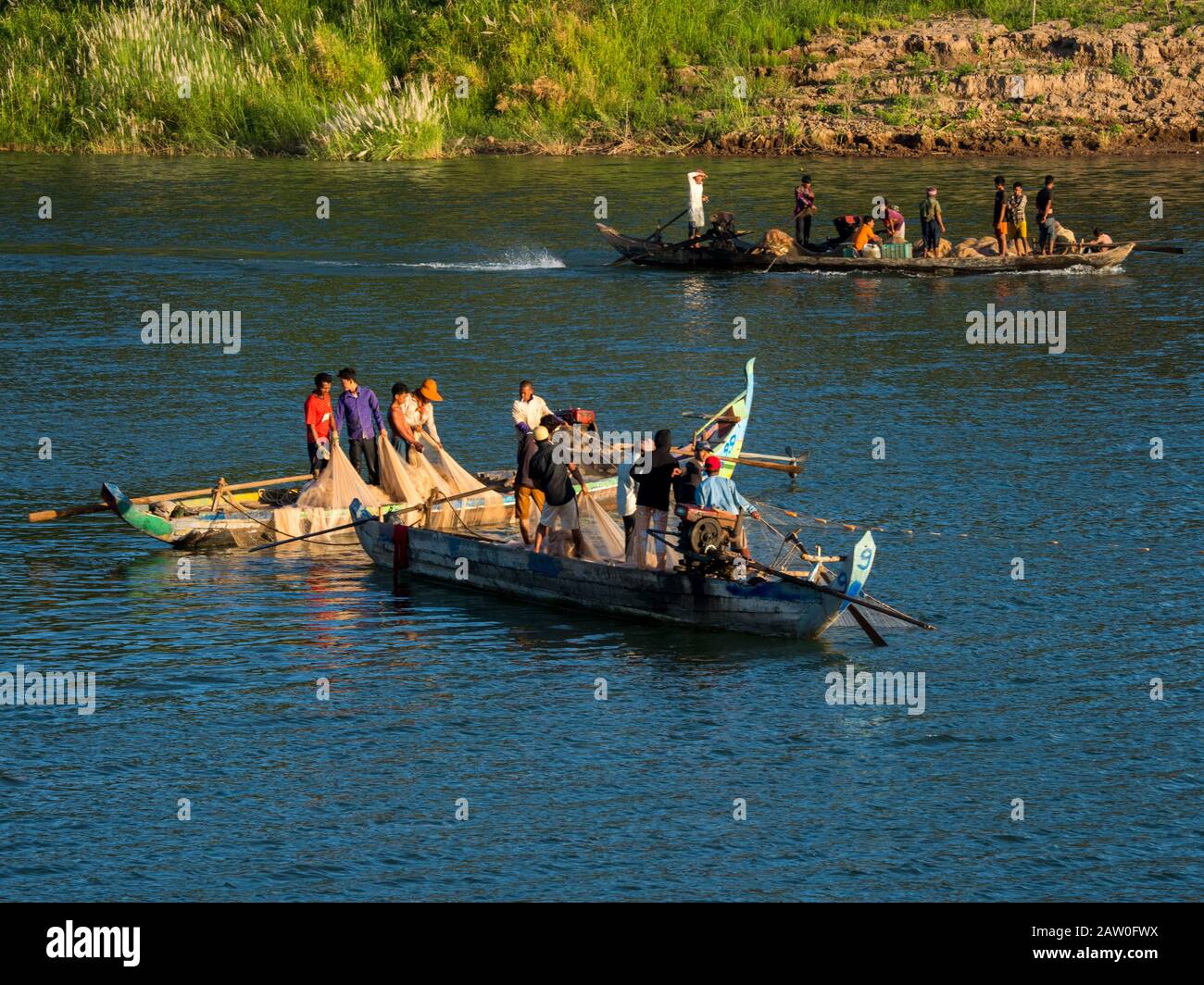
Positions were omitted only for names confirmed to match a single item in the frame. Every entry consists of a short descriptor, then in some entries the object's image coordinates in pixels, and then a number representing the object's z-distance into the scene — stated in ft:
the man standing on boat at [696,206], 143.43
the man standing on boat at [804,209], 141.89
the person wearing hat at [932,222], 136.15
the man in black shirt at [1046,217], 135.44
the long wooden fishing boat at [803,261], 138.62
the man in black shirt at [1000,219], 135.54
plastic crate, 139.33
